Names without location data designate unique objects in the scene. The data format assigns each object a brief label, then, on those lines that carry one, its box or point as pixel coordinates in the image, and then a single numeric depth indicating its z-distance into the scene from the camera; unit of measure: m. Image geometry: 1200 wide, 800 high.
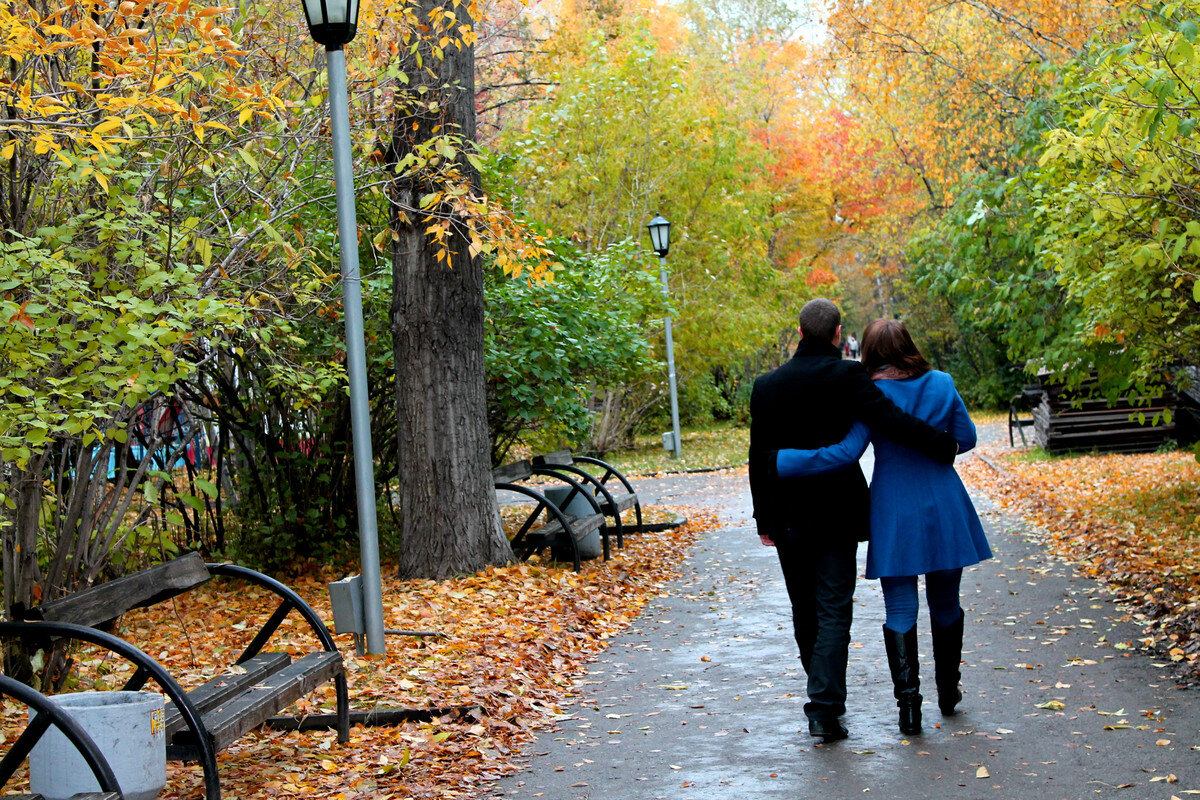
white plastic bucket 3.75
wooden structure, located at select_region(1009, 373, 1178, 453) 19.09
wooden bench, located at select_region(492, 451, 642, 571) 9.62
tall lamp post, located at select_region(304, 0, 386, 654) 6.57
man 5.24
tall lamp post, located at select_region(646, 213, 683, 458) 21.42
